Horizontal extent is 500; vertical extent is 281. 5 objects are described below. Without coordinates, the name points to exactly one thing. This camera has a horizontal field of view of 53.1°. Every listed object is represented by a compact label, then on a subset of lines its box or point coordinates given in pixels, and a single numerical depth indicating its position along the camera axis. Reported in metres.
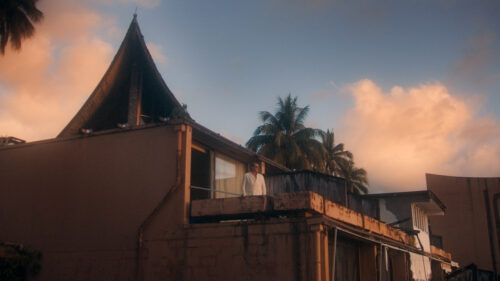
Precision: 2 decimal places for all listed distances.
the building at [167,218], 9.94
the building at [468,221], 31.64
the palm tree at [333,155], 37.75
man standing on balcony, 11.05
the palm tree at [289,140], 31.86
